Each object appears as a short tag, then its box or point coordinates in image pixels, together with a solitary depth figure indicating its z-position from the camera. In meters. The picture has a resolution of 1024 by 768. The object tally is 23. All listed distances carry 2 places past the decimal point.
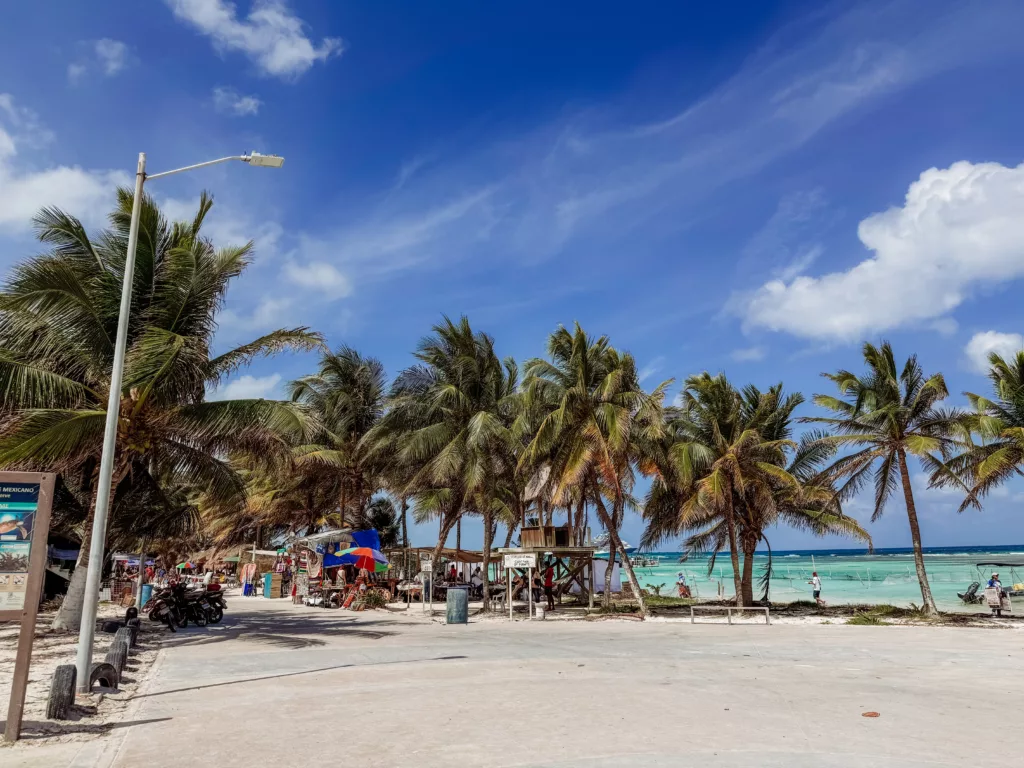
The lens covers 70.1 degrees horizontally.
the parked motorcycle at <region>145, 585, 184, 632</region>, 17.97
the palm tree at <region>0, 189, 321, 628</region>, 14.01
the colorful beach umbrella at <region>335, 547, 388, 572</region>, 27.17
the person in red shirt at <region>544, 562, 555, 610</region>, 25.89
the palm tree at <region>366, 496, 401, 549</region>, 46.34
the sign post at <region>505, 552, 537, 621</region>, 21.66
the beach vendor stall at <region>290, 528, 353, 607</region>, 27.41
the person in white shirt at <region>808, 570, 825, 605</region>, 32.27
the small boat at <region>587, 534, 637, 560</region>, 38.13
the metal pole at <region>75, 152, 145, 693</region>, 9.03
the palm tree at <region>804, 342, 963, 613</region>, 21.80
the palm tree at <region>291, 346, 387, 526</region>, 34.06
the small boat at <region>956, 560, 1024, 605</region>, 32.91
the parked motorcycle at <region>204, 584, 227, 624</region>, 19.70
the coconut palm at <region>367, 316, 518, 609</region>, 25.08
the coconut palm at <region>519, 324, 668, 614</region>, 22.70
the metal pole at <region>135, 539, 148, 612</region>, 25.62
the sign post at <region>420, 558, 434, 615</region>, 25.79
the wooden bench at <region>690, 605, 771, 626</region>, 20.23
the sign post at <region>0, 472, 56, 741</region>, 6.85
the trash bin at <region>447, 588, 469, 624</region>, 21.14
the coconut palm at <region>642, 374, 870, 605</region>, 24.64
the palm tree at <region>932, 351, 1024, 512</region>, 20.91
